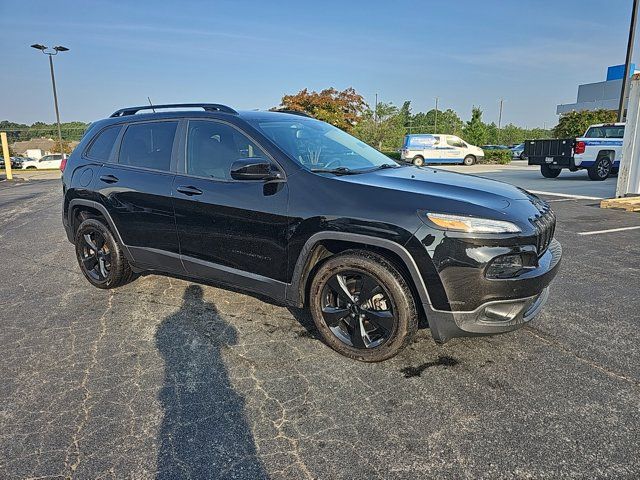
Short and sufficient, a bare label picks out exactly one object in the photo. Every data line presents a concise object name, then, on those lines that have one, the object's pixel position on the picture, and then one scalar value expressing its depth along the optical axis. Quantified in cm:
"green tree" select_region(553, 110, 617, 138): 3183
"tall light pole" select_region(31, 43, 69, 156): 2758
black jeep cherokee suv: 274
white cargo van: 2658
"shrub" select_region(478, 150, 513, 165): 2862
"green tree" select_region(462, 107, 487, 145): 4262
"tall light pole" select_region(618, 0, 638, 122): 1622
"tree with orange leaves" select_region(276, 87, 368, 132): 3346
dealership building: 5394
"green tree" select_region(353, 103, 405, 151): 3944
